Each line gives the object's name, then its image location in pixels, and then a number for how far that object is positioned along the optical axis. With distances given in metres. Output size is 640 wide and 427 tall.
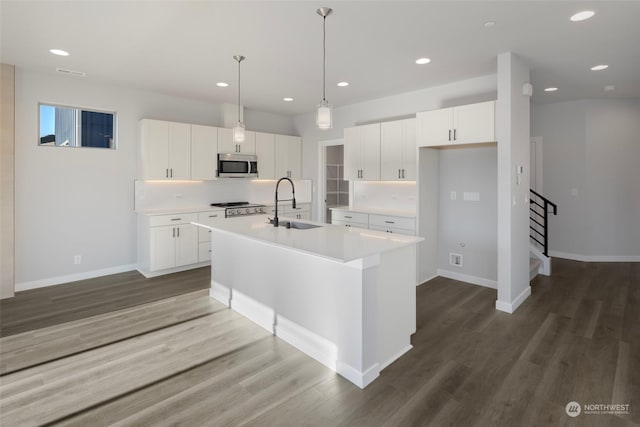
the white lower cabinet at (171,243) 4.93
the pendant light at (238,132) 4.00
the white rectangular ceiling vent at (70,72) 4.25
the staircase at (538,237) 5.15
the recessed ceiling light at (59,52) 3.64
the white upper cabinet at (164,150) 5.04
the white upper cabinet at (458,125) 3.86
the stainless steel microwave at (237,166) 5.86
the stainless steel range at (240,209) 5.73
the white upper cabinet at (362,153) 5.25
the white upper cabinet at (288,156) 6.70
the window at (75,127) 4.56
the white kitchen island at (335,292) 2.40
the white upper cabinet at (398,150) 4.81
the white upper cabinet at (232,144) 5.87
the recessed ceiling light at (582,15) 2.74
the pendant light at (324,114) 2.97
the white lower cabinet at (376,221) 4.73
